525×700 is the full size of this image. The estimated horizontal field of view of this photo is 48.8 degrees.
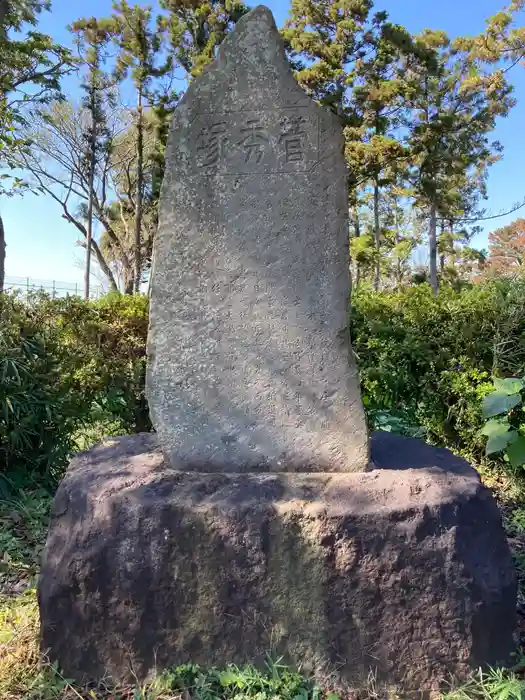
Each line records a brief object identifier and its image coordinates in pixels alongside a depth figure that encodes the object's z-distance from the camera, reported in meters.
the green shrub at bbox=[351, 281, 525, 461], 4.30
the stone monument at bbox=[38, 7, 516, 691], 1.93
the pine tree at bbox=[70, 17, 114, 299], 15.52
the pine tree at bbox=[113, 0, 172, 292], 14.70
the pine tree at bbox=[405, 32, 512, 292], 14.85
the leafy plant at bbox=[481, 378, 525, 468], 2.46
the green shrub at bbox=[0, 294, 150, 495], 3.82
